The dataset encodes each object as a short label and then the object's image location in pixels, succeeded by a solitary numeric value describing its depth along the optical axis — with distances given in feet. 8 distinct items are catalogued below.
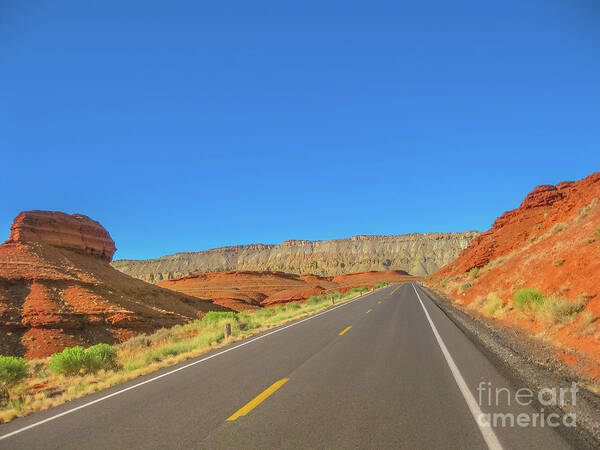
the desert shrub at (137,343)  53.22
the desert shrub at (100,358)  35.89
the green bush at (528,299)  40.37
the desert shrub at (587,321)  28.53
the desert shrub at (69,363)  34.99
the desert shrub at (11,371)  30.42
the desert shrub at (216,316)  71.69
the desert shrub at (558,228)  71.56
